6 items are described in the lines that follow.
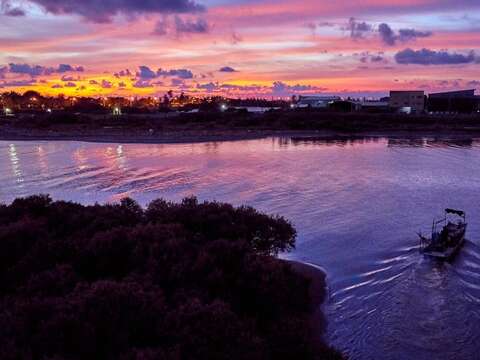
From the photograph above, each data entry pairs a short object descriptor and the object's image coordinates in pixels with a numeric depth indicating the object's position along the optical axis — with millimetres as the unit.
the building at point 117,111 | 188075
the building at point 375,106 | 174375
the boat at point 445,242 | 26672
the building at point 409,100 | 178500
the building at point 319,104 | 191312
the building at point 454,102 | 167875
